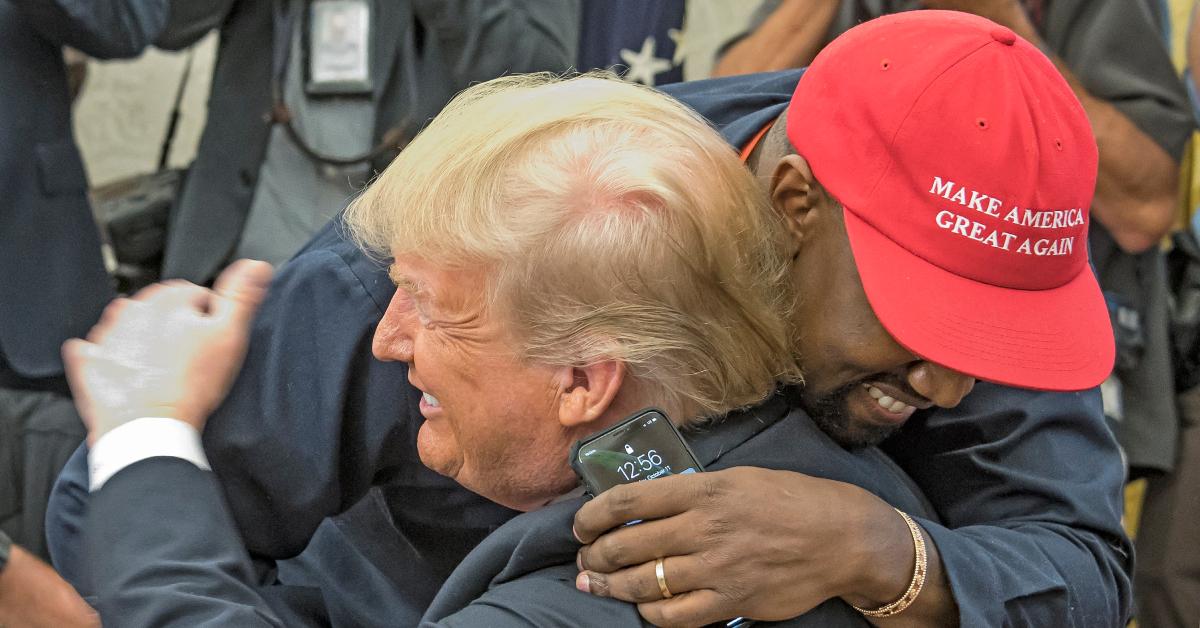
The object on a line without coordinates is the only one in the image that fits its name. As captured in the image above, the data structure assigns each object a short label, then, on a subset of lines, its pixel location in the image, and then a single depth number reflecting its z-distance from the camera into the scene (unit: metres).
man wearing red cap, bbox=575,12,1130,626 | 1.33
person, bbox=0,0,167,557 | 2.75
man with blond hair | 1.37
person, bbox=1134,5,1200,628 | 3.05
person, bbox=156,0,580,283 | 3.05
